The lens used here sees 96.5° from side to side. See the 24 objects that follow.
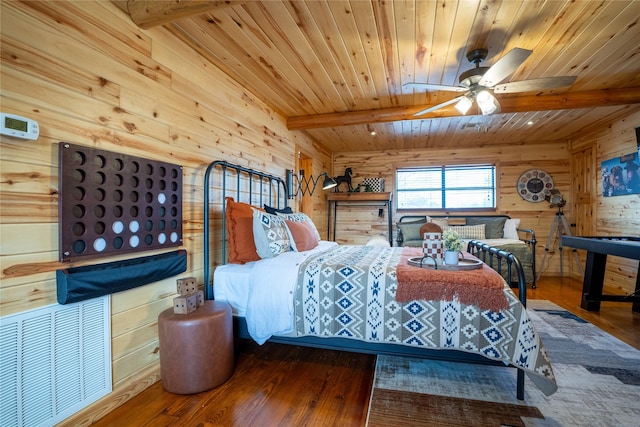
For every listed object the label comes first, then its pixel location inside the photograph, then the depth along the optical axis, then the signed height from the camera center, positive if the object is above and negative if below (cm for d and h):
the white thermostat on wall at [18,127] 114 +34
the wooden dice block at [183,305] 172 -57
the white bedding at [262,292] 190 -57
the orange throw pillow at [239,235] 219 -19
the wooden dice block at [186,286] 176 -47
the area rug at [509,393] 148 -107
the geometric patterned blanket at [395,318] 151 -63
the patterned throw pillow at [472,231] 471 -33
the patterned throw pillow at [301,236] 253 -23
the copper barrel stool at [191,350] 163 -82
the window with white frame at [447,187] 525 +46
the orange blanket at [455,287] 155 -43
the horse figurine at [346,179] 554 +62
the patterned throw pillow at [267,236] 220 -20
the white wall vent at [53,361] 117 -70
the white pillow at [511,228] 468 -28
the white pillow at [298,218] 278 -7
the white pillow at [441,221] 500 -17
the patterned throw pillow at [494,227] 476 -26
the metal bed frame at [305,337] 167 -55
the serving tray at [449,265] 180 -35
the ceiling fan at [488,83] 196 +98
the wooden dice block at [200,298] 187 -58
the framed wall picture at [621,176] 346 +47
